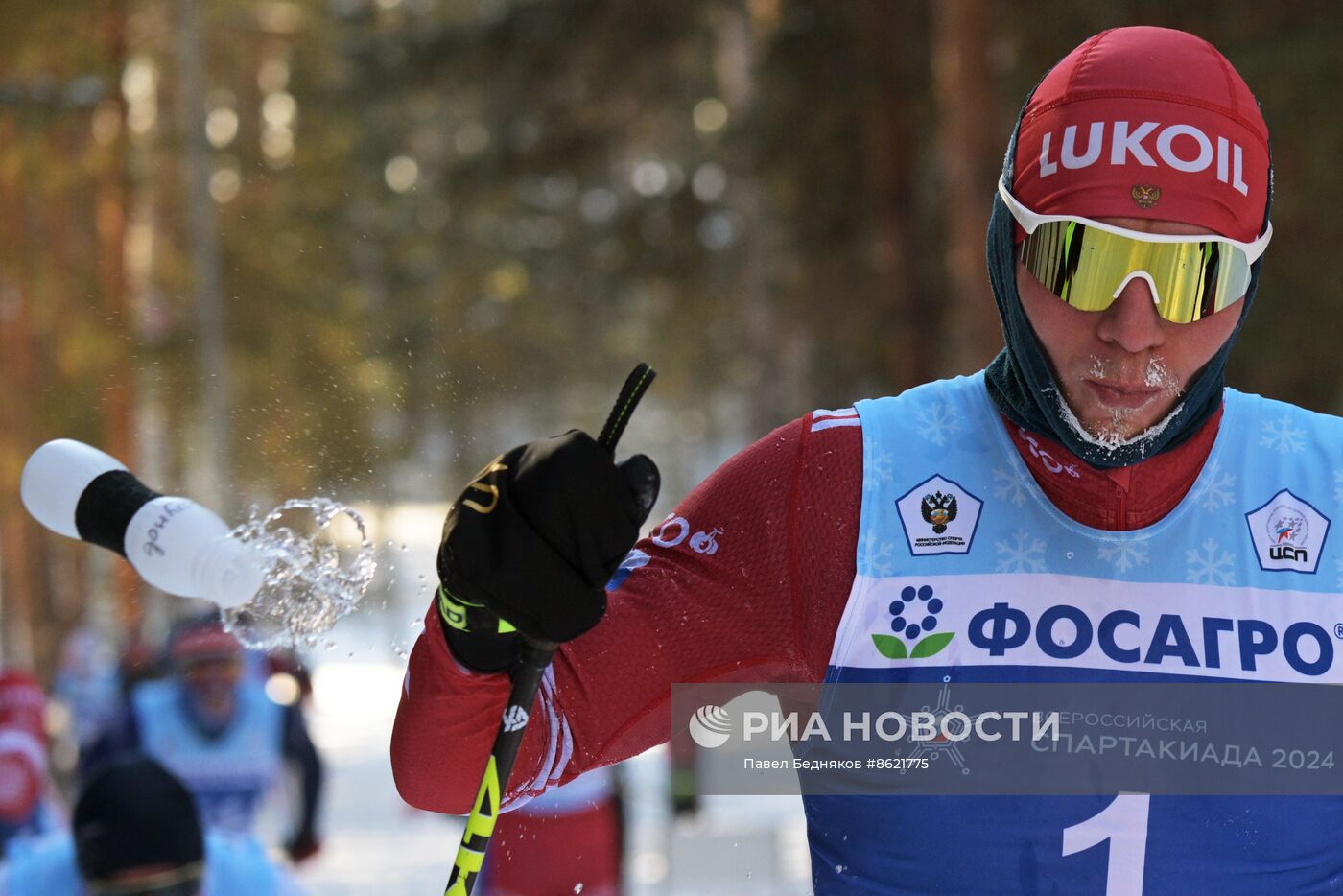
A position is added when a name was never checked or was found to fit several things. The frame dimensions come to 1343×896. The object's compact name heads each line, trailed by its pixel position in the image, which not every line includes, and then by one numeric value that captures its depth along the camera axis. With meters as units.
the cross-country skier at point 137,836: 7.57
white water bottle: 4.30
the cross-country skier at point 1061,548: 3.92
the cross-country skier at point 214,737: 15.41
